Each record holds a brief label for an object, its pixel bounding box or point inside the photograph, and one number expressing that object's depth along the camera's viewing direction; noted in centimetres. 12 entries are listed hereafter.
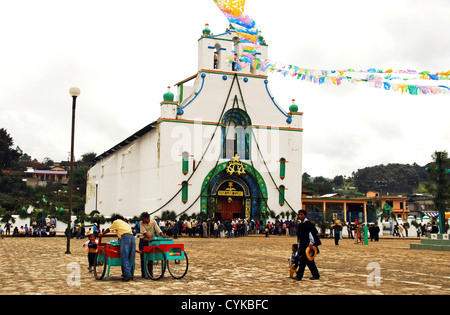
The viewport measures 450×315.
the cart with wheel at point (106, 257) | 1175
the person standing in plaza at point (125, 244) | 1154
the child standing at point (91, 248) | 1359
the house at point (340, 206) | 4791
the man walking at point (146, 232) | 1212
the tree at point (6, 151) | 8125
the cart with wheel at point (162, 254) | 1195
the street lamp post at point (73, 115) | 2045
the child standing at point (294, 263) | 1224
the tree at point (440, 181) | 2683
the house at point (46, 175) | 10998
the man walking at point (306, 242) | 1207
